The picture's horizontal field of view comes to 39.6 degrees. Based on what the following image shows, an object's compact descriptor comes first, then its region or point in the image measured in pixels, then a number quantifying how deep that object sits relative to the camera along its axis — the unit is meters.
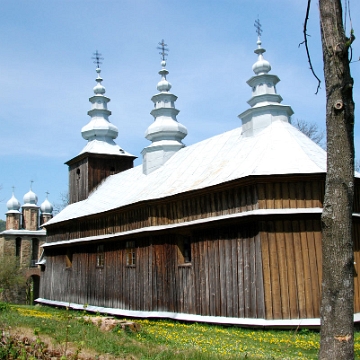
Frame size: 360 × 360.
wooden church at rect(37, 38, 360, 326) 13.47
